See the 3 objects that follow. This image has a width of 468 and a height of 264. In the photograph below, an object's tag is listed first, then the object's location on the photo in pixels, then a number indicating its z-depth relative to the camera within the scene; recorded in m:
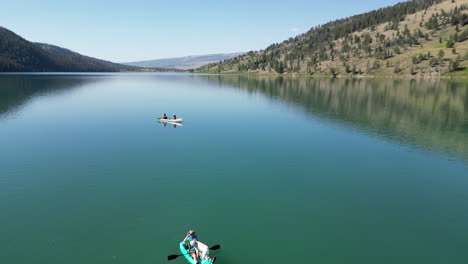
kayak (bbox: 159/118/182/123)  58.38
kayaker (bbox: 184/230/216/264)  16.34
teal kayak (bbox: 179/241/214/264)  16.18
